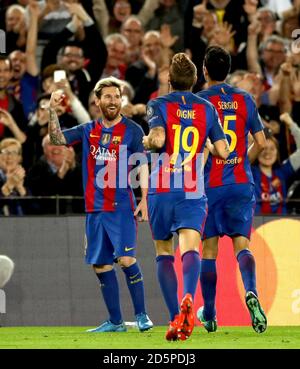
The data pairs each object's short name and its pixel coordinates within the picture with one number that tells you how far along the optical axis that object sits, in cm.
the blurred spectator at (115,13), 1728
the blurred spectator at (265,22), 1719
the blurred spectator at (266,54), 1661
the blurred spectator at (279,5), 1780
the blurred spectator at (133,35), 1670
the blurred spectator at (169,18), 1745
